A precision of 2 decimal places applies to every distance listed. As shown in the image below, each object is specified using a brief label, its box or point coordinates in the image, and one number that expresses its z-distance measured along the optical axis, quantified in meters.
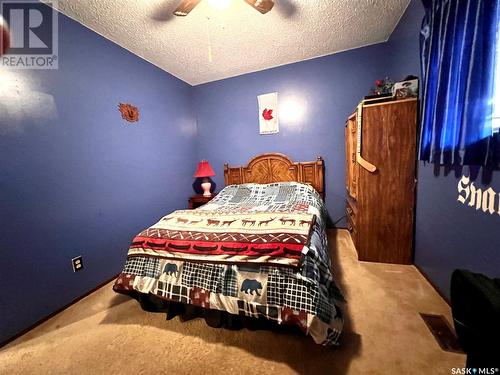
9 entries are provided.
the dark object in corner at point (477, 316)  0.47
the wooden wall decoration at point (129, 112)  2.30
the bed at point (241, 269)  1.16
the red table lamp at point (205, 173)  3.26
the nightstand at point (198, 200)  3.28
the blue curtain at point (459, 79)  1.01
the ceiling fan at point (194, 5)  1.53
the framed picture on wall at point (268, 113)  3.13
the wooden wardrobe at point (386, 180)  1.91
